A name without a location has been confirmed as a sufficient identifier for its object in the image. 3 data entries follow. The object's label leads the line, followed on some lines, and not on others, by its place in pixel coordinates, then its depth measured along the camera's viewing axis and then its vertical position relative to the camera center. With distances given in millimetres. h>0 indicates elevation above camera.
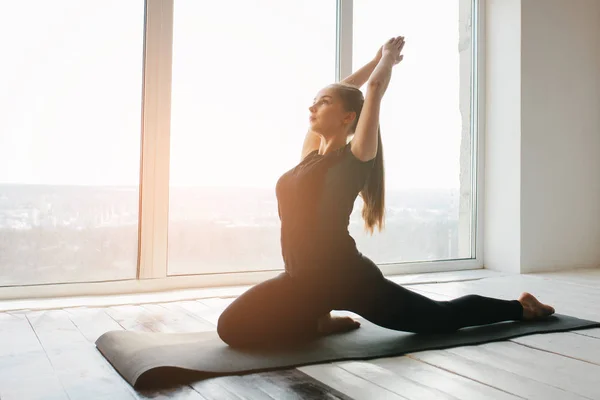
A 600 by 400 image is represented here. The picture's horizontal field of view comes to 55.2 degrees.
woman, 1747 -115
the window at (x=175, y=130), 2621 +433
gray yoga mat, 1468 -401
